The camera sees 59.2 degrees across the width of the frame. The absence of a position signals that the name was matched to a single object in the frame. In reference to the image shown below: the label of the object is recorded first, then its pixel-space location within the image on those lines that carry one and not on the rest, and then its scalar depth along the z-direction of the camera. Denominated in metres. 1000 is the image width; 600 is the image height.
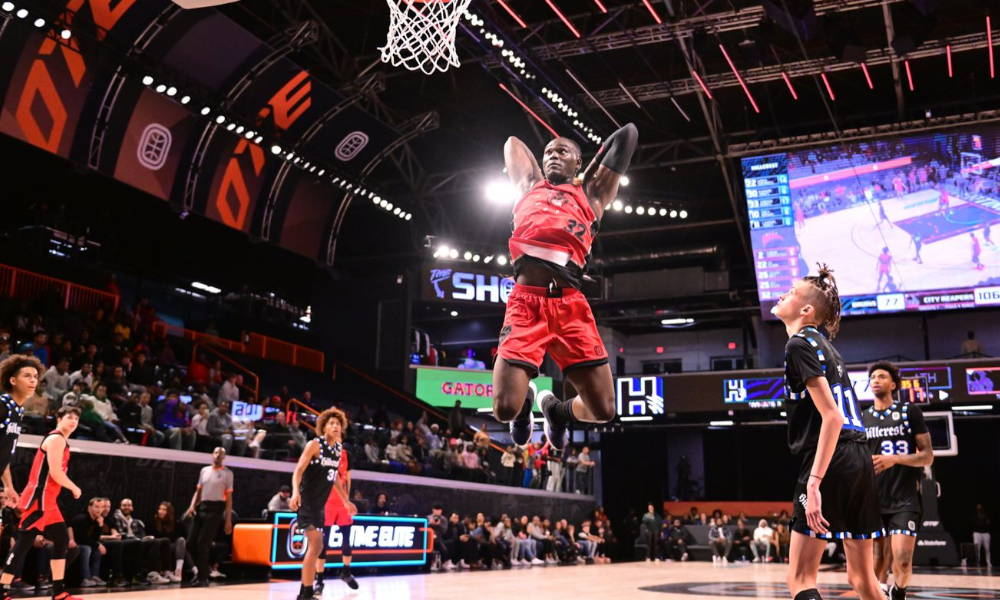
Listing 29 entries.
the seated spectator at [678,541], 22.77
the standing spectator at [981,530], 21.22
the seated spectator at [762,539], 21.97
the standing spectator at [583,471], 23.71
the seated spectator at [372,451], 16.62
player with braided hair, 3.89
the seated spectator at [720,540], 21.84
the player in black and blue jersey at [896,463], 6.46
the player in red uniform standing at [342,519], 10.07
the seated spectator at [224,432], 13.19
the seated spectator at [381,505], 15.00
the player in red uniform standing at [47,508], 6.93
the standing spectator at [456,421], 21.67
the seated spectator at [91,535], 10.01
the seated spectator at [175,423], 12.39
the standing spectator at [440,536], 15.66
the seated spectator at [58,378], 12.21
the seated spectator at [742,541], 22.44
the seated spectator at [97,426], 11.43
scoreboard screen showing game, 18.61
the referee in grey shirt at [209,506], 11.07
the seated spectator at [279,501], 12.49
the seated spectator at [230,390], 16.41
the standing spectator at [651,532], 22.52
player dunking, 4.76
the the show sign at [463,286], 26.09
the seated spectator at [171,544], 11.04
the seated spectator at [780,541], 22.11
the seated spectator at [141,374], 15.15
